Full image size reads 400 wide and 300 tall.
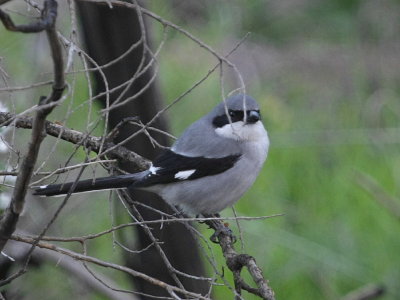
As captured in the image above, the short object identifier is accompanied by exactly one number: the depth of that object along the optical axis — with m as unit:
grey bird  6.92
